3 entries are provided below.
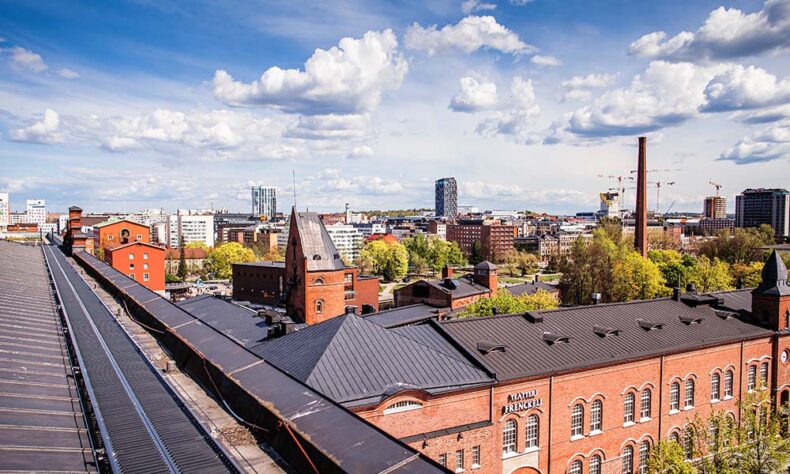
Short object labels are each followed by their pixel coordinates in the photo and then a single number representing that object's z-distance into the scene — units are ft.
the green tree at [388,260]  402.31
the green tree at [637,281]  219.00
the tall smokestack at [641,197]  297.33
